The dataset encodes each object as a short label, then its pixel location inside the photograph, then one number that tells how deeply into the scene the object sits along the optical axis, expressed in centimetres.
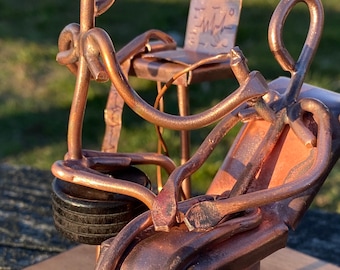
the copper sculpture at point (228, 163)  22
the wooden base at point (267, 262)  30
